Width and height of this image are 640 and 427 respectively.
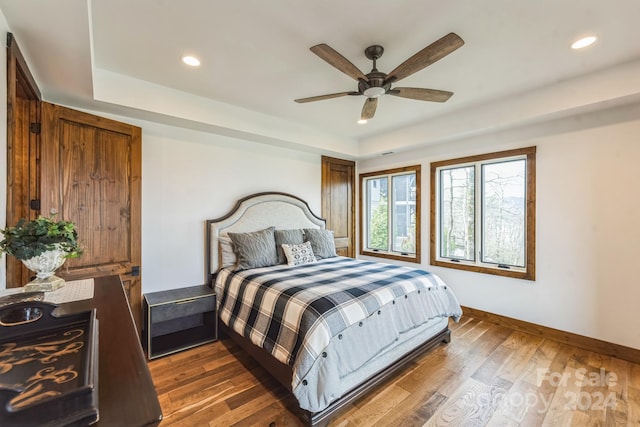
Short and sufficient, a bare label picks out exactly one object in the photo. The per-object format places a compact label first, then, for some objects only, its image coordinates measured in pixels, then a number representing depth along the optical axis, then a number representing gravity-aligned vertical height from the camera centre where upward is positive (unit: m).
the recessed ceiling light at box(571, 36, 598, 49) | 2.04 +1.27
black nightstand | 2.67 -1.14
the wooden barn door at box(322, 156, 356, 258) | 4.82 +0.24
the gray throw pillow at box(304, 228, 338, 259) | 3.88 -0.39
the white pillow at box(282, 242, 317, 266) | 3.47 -0.50
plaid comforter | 1.95 -0.71
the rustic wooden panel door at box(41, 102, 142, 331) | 2.26 +0.23
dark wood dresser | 0.55 -0.39
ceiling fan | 1.74 +1.02
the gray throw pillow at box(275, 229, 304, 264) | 3.57 -0.33
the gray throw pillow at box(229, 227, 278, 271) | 3.24 -0.42
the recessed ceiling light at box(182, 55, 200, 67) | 2.31 +1.29
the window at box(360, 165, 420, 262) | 4.44 +0.00
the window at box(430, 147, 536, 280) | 3.29 +0.01
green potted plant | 1.32 -0.15
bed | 1.88 -0.79
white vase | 1.40 -0.28
